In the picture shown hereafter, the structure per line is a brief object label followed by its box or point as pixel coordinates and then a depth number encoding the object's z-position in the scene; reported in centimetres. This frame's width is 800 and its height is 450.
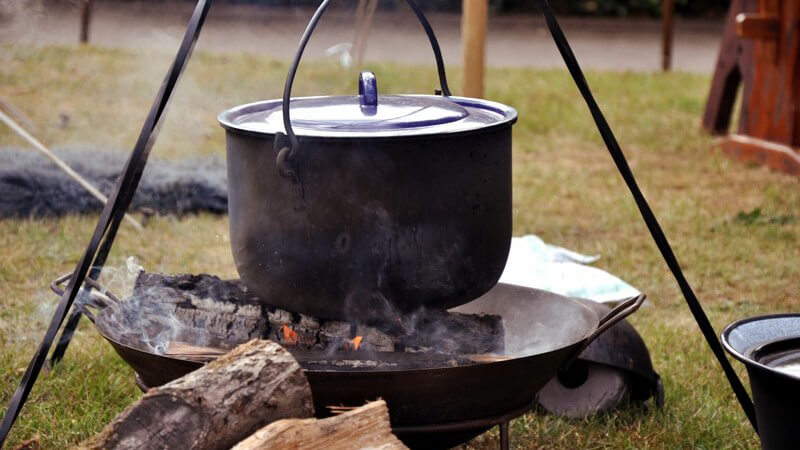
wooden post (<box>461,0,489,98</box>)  401
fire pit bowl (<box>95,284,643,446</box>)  199
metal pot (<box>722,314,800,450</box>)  191
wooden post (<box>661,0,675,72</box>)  968
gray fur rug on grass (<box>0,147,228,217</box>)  470
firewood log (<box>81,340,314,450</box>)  181
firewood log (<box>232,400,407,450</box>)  177
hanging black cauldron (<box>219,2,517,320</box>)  202
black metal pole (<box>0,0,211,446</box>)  212
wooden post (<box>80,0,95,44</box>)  962
